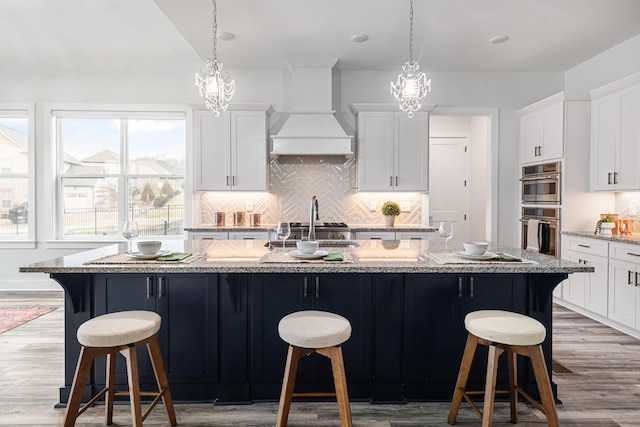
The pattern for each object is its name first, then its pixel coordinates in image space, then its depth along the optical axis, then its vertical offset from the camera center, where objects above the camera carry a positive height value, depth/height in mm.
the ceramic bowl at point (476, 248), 2240 -252
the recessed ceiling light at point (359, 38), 4074 +1825
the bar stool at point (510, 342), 1785 -652
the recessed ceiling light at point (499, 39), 4129 +1835
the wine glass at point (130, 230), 2373 -160
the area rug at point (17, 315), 3734 -1184
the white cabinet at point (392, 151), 4883 +703
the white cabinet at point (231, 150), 4836 +699
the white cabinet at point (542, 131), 4316 +924
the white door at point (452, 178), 6656 +486
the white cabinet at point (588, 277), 3789 -748
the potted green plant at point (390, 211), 4957 -73
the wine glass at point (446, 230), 2359 -152
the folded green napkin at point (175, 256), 2160 -305
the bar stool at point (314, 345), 1717 -636
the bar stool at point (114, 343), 1773 -658
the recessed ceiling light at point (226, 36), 4043 +1818
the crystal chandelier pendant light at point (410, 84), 2971 +956
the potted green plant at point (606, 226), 3938 -205
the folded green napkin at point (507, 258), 2152 -302
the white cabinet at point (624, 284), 3414 -724
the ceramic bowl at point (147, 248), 2223 -255
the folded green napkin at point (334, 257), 2154 -301
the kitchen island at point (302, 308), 2271 -687
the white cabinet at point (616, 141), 3715 +680
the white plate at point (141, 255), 2188 -297
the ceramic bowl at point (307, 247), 2270 -252
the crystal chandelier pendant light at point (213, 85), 2904 +923
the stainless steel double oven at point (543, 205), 4367 +13
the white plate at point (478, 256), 2186 -294
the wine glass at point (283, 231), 2383 -164
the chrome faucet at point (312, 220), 2693 -107
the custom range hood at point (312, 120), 4688 +1071
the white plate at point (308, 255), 2213 -292
